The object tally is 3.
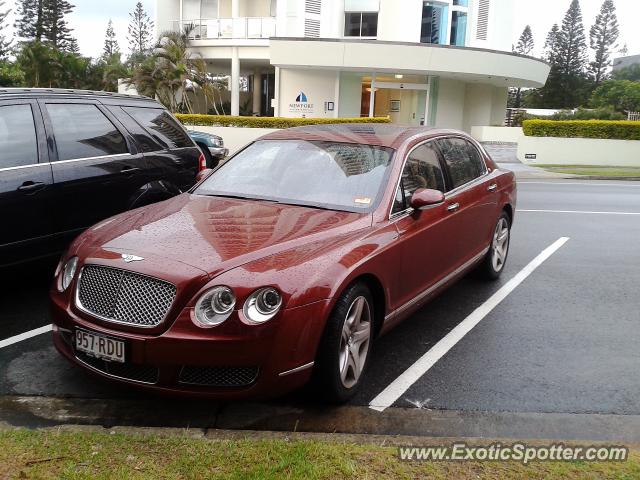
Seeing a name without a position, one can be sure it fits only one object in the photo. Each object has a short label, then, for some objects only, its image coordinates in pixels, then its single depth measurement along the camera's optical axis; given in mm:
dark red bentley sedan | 3523
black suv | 5340
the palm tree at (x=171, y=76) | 28625
